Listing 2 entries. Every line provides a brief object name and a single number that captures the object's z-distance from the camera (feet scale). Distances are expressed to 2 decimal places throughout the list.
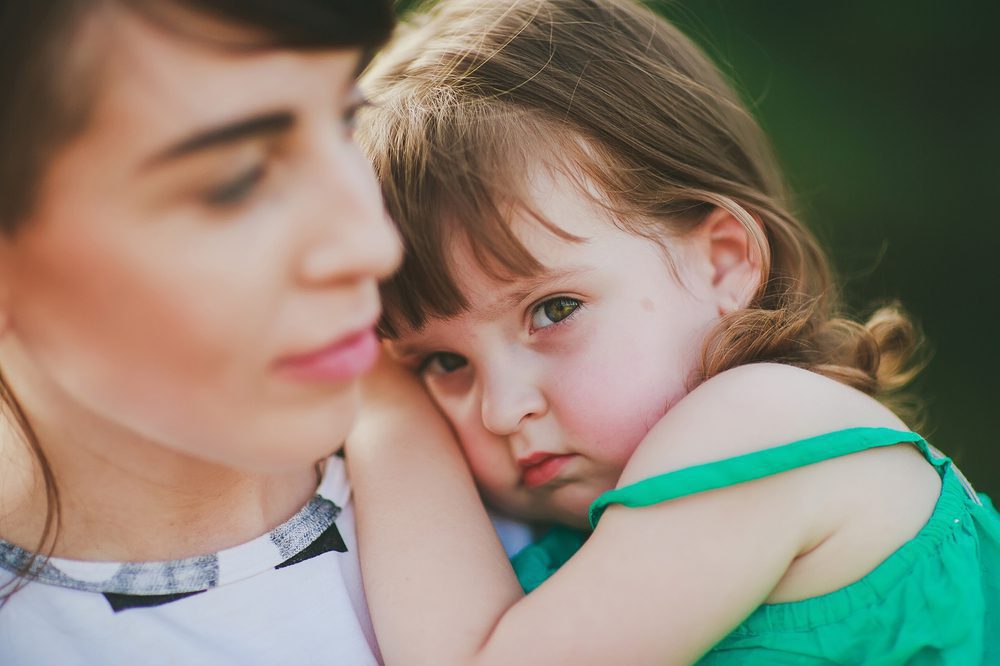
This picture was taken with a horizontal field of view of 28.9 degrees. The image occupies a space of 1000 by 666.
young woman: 1.92
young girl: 2.21
